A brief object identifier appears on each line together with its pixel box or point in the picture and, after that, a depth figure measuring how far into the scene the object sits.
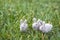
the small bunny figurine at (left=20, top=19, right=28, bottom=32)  2.15
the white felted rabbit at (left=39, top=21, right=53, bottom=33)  2.03
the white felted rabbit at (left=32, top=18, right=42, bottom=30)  2.07
